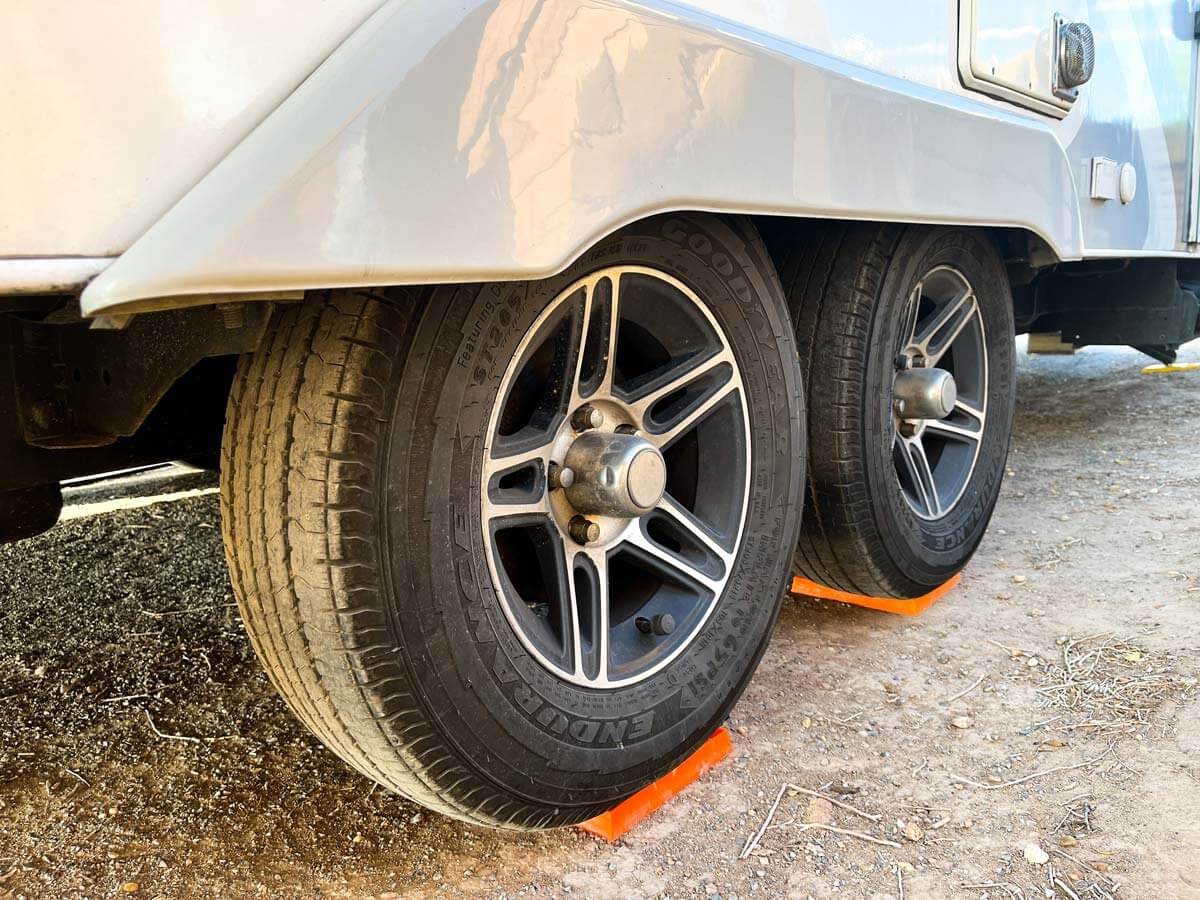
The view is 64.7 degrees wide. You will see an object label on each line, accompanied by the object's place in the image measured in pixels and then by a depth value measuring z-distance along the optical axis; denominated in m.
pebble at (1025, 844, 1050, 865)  1.43
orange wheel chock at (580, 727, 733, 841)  1.50
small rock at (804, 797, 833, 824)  1.54
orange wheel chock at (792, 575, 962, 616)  2.38
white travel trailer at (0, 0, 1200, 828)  0.86
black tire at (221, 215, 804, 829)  1.14
